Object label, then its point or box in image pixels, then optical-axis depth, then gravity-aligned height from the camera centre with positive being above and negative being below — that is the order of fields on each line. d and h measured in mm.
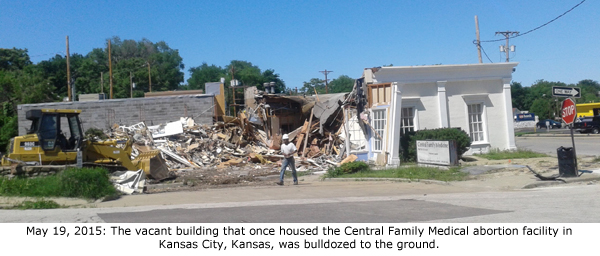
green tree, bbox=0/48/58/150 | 36594 +5798
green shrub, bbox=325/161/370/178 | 17766 -991
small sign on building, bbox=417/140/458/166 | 17422 -520
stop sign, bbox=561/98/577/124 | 13625 +601
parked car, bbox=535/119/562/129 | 72250 +1300
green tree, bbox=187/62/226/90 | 91625 +14179
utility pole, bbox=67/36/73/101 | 38844 +5585
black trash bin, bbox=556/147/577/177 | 13734 -866
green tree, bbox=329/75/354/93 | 92194 +11752
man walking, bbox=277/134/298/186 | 15633 -355
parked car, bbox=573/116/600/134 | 46344 +568
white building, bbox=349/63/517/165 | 21000 +1642
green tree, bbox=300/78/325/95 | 92525 +12157
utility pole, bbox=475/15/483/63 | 33906 +6261
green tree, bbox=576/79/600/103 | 93312 +8922
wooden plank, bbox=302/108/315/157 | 24578 +285
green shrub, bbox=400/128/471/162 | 18875 -5
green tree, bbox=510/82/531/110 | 110188 +8533
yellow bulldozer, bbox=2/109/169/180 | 15297 +301
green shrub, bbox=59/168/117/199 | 12273 -737
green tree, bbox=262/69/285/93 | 85750 +12380
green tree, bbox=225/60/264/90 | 82562 +12346
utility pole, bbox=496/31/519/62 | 43562 +8050
